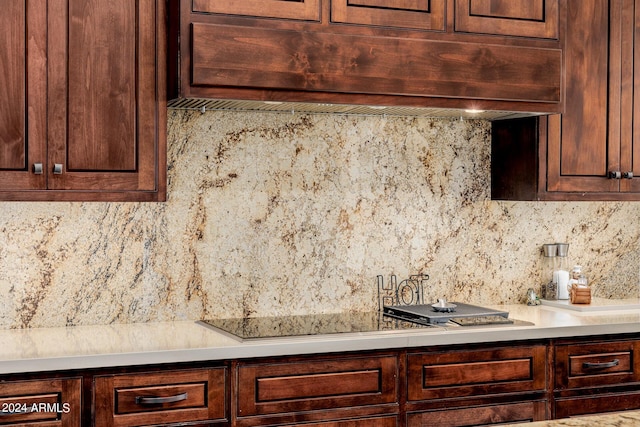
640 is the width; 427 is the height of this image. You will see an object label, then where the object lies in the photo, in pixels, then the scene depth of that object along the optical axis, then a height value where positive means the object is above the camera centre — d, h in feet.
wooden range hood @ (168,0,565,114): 9.21 +1.65
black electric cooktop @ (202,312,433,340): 9.48 -1.64
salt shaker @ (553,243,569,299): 12.39 -1.24
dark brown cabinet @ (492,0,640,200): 11.30 +0.91
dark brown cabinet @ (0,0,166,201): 8.66 +0.96
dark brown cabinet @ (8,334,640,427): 8.13 -2.17
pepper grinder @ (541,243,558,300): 12.43 -1.19
